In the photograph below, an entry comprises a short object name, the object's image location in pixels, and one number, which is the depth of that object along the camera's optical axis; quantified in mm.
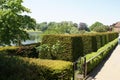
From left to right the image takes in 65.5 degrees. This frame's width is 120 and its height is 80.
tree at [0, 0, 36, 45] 8659
